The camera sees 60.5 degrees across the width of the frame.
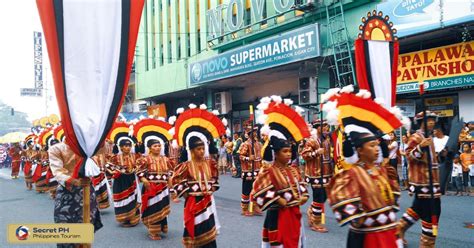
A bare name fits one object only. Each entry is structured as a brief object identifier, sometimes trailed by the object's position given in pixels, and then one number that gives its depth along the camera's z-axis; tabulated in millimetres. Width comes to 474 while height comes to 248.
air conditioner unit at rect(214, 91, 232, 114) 21375
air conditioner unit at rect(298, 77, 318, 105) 15914
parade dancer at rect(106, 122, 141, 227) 8125
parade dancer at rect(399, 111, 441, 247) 5309
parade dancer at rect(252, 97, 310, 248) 4367
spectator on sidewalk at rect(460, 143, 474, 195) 10672
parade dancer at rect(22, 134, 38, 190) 14930
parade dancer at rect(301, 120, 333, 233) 7185
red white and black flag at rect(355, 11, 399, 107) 5535
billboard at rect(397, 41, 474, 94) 11039
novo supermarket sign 13969
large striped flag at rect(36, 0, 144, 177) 3445
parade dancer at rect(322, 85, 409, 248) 3336
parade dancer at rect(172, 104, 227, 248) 5031
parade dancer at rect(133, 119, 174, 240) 7043
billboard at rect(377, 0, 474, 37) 10117
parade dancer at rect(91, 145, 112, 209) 9273
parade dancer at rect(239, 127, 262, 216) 9000
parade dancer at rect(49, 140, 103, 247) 4484
